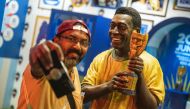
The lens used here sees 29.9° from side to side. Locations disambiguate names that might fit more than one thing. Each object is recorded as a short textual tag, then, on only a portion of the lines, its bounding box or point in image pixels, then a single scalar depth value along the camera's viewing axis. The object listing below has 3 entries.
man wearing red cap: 1.27
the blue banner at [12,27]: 5.05
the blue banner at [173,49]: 3.77
